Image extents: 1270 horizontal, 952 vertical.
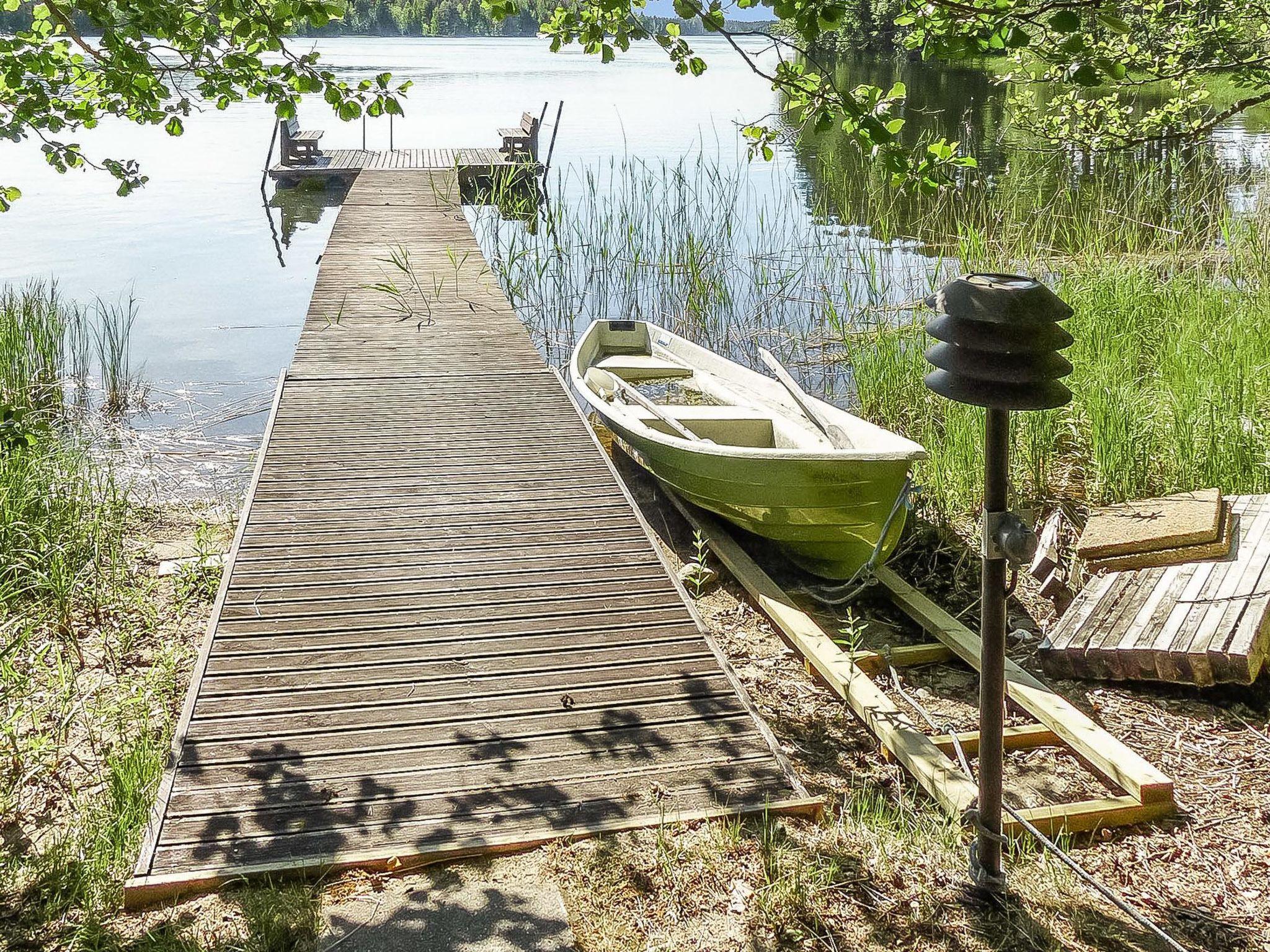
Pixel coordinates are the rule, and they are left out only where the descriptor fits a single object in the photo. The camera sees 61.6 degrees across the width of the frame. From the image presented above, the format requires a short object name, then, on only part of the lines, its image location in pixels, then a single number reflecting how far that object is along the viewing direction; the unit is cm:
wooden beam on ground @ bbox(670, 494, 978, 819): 334
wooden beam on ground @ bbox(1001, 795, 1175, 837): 310
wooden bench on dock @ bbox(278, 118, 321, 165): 1797
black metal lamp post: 228
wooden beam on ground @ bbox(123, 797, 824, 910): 270
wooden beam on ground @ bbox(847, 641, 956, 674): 437
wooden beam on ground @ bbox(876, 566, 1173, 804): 321
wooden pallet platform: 363
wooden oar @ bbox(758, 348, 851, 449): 555
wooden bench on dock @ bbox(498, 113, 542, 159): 1755
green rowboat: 486
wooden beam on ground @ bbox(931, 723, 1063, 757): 366
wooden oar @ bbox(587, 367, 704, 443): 583
